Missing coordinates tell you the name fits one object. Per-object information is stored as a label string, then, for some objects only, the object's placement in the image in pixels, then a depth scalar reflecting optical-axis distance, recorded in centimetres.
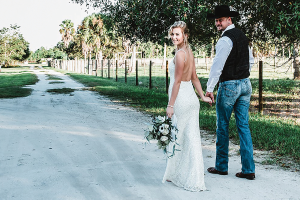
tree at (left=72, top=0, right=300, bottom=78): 879
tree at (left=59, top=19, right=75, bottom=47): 6691
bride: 382
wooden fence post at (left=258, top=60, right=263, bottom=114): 932
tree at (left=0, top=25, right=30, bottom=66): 7194
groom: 414
